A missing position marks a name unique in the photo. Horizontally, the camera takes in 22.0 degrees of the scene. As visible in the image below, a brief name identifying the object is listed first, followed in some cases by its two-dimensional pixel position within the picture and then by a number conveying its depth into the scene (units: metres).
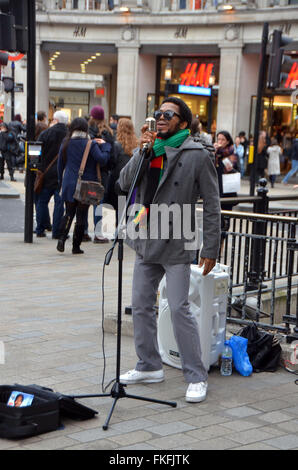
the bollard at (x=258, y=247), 6.79
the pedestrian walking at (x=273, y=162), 25.36
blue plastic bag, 5.55
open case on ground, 4.16
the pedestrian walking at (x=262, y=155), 23.59
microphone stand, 4.52
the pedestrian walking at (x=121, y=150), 10.86
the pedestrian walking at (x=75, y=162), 10.57
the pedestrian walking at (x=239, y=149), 25.56
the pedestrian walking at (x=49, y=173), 11.84
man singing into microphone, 4.87
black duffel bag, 5.66
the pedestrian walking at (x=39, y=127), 13.32
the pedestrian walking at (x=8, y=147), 22.20
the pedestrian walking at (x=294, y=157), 24.09
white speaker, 5.40
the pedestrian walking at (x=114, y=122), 20.72
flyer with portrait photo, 4.28
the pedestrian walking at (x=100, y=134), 11.06
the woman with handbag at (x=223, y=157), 10.47
